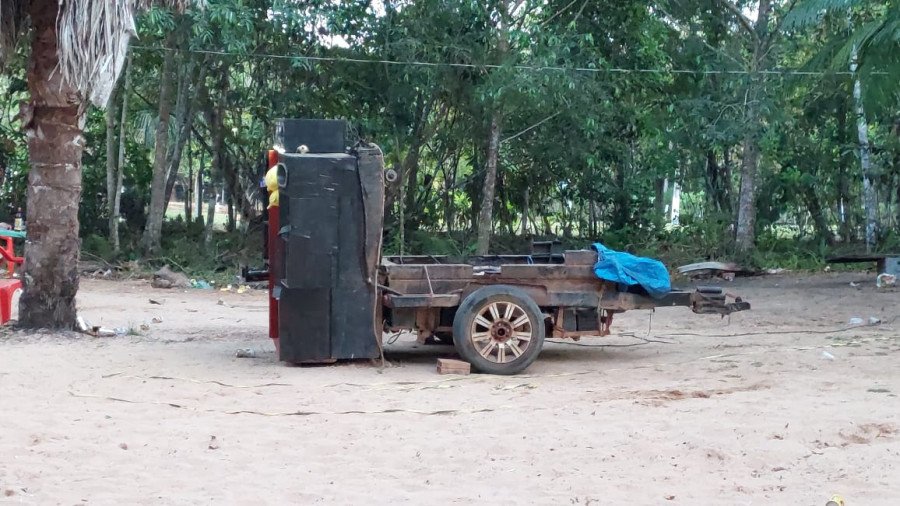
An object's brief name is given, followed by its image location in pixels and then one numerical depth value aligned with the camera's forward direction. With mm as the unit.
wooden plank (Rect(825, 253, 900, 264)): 16920
